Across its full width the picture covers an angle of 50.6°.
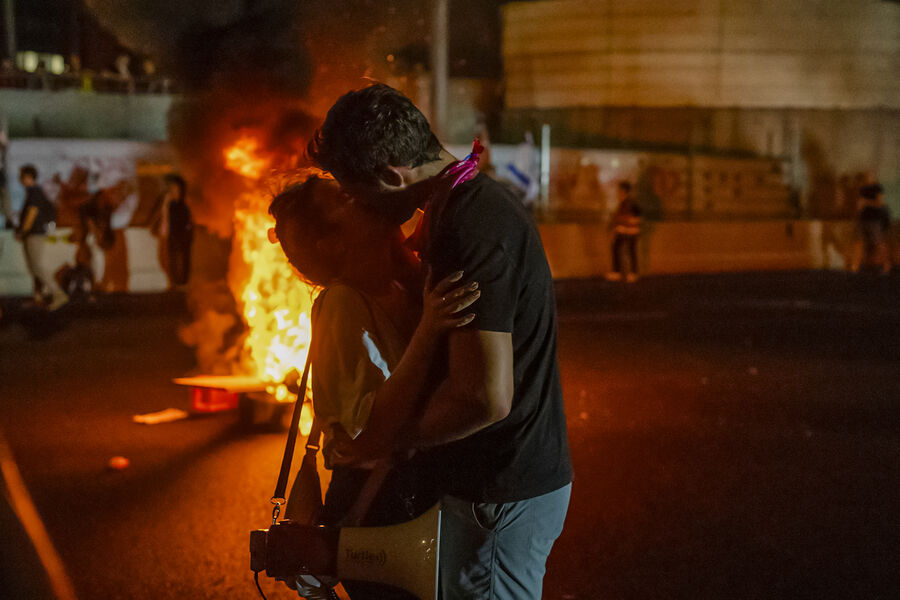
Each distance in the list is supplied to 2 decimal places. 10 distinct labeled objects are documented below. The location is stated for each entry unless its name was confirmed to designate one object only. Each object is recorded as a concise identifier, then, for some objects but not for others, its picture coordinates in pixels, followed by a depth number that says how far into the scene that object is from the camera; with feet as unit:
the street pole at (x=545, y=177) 73.31
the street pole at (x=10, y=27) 105.19
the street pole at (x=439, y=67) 50.98
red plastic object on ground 21.81
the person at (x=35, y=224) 41.47
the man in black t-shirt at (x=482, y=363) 6.45
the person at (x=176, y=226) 45.27
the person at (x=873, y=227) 60.59
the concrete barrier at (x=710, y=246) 58.75
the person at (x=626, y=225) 54.80
